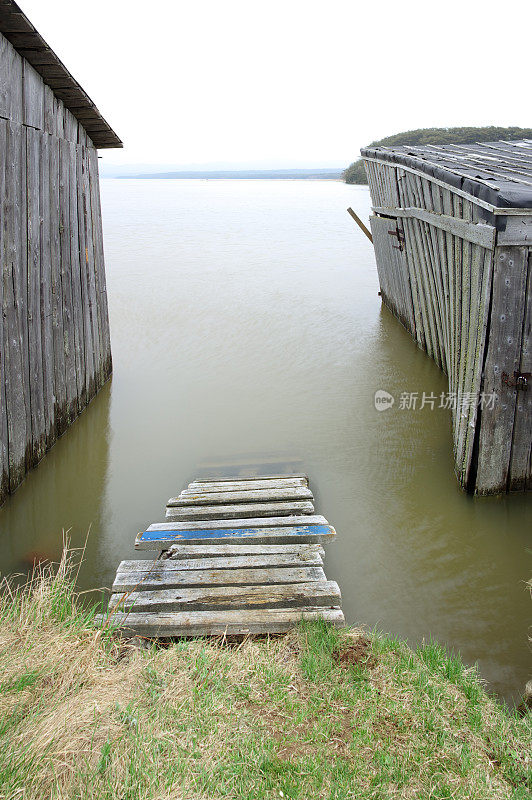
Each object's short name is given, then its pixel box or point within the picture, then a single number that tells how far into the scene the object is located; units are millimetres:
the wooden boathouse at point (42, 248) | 5234
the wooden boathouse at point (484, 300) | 4941
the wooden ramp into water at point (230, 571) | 3598
